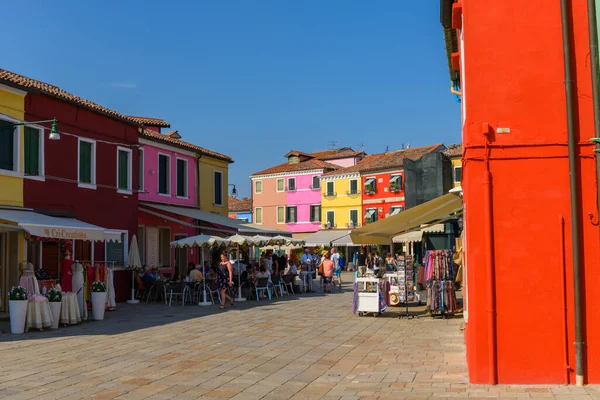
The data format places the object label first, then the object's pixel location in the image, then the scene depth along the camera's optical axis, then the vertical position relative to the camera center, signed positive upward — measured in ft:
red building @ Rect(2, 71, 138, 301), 56.39 +7.27
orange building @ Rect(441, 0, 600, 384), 24.56 +1.91
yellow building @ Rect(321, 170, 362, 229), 175.01 +12.35
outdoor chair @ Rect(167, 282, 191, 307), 63.82 -3.81
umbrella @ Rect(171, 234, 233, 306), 64.34 +0.65
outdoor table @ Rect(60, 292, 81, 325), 46.91 -4.08
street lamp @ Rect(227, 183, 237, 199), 122.07 +10.17
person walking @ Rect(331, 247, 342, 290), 92.68 -1.87
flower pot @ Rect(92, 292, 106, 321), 50.70 -4.05
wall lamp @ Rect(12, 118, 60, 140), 47.24 +8.28
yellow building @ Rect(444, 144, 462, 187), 154.65 +18.74
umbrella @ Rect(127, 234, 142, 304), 66.33 -1.17
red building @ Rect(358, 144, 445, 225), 164.55 +15.23
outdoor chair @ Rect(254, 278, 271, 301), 68.90 -3.81
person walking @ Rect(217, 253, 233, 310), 61.46 -2.51
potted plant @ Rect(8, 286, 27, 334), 42.91 -3.75
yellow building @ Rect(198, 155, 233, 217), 94.38 +9.64
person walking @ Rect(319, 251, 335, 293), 80.28 -3.01
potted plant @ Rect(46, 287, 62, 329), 45.47 -3.59
